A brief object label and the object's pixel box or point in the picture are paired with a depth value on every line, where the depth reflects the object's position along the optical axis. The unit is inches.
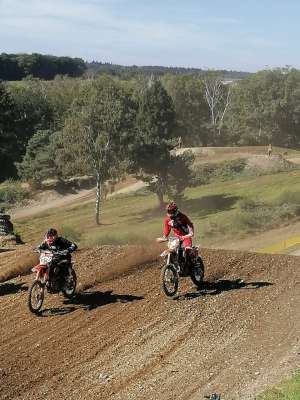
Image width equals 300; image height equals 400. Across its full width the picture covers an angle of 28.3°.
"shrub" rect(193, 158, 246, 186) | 2709.2
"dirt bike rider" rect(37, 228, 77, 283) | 537.3
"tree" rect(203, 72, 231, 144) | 4215.1
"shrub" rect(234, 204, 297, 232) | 1581.0
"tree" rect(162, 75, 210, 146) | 4232.3
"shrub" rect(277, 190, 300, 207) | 1816.9
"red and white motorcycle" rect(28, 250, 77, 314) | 526.0
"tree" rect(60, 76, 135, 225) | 2074.3
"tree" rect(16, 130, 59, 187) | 2800.2
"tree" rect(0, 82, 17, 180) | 3255.4
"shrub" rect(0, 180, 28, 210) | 2652.6
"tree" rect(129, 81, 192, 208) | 2181.3
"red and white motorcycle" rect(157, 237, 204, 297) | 542.3
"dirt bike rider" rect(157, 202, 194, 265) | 556.1
